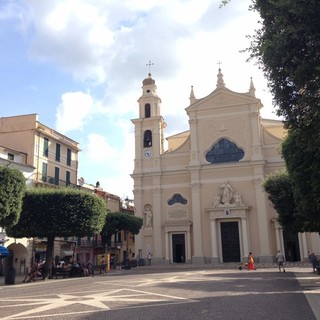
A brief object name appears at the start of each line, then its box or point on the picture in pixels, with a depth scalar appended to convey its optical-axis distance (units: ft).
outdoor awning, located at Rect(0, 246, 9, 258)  91.91
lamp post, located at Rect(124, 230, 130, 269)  130.12
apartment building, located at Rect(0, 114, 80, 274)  115.55
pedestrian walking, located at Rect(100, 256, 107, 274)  104.53
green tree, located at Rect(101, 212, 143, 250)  134.92
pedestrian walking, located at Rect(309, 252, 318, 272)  86.69
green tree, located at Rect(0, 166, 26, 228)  68.08
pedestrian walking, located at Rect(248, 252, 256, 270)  105.50
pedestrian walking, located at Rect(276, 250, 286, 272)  94.22
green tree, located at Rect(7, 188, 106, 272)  87.71
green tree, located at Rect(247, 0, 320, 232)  27.43
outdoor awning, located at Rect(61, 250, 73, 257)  136.56
